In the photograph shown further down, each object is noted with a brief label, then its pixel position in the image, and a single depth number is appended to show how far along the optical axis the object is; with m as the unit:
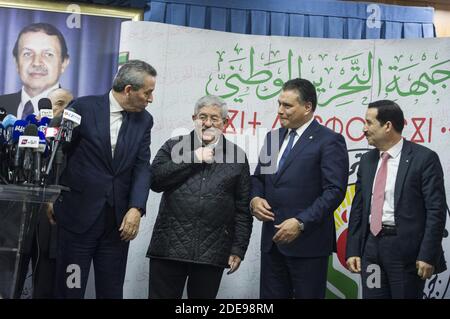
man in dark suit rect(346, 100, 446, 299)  3.63
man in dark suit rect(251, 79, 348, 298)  3.61
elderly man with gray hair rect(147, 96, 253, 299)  3.58
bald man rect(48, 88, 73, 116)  4.40
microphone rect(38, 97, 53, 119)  3.32
